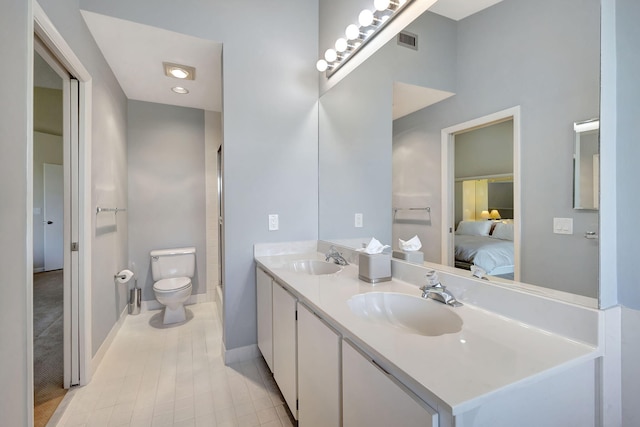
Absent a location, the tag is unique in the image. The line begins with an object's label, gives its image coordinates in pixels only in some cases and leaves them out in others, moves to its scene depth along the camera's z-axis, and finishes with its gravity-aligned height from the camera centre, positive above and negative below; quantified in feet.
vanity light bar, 4.92 +3.61
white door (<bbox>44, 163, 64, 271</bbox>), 14.71 -0.29
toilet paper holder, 8.11 -1.85
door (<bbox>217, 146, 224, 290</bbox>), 10.78 -0.85
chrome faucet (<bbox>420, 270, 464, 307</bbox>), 3.56 -1.05
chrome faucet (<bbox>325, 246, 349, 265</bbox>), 6.19 -1.00
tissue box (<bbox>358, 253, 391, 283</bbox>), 4.67 -0.93
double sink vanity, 2.10 -1.24
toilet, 8.67 -2.25
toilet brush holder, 9.83 -3.07
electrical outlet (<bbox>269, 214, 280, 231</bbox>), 7.15 -0.25
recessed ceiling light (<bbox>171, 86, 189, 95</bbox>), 9.13 +4.03
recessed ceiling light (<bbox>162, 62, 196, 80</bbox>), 7.66 +3.99
